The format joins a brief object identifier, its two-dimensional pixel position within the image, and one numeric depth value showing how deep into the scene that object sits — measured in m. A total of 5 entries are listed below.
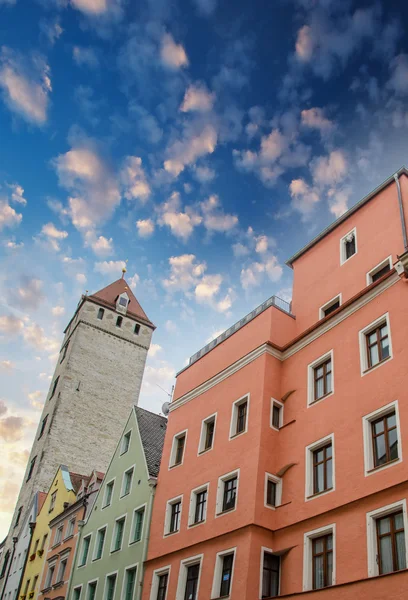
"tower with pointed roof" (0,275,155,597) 68.81
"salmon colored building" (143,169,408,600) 21.42
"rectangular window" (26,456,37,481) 70.44
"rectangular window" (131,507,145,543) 33.50
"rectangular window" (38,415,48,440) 74.21
